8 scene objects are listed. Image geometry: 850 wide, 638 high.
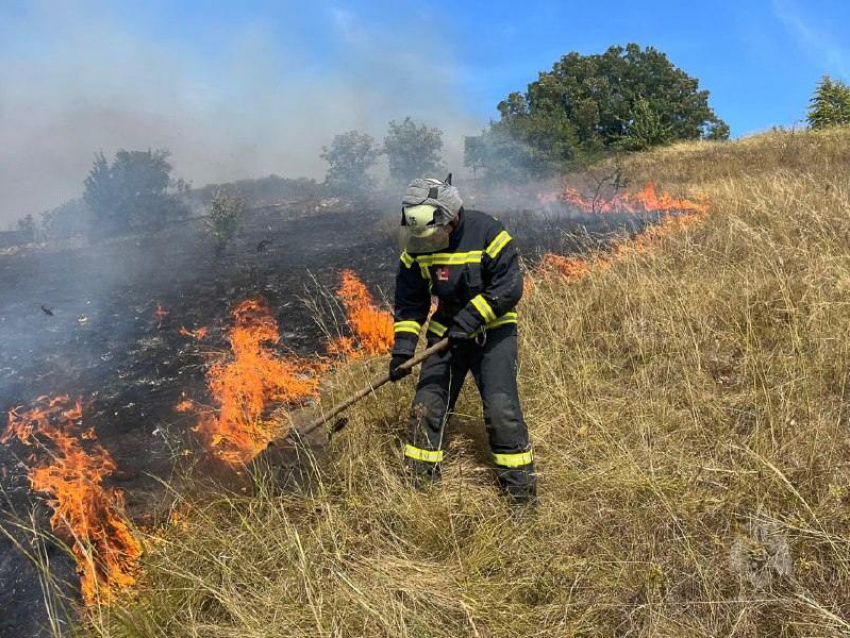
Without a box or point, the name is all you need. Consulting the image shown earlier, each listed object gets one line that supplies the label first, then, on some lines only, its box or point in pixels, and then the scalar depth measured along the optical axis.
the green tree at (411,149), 19.48
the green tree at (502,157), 17.30
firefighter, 3.28
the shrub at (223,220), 10.72
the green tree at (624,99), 25.16
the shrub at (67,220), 15.04
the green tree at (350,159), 20.27
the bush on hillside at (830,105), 20.69
